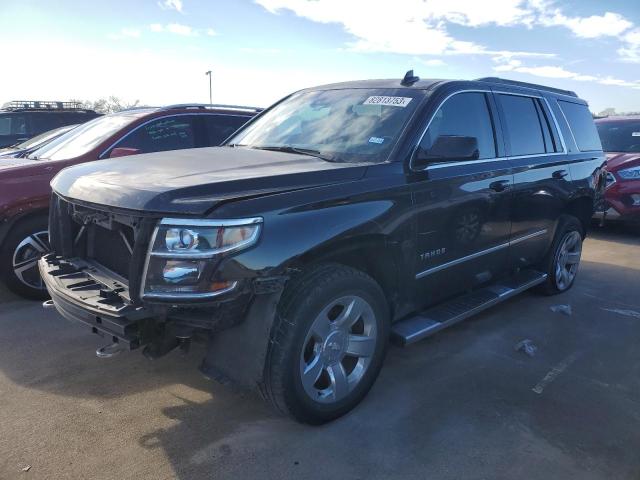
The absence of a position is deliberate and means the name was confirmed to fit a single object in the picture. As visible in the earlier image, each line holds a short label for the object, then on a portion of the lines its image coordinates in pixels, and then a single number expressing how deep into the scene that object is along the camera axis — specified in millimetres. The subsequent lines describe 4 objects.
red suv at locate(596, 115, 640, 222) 8281
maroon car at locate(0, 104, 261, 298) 4641
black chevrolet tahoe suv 2488
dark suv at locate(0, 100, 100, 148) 10336
